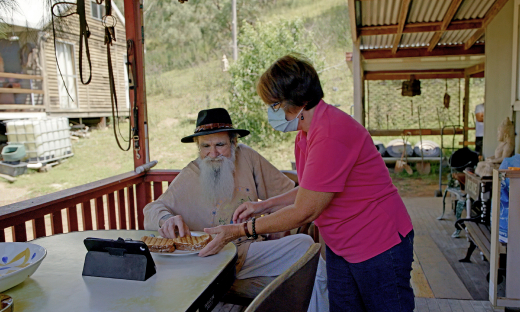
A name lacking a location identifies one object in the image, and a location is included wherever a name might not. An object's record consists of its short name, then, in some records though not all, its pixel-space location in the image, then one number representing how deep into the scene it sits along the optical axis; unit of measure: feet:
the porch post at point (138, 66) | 10.72
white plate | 5.29
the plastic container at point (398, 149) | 32.71
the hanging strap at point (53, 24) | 9.40
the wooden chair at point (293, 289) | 2.77
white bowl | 4.71
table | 4.03
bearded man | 6.85
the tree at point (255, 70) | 36.60
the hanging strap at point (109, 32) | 9.23
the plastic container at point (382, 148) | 32.38
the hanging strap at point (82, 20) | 8.20
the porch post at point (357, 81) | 20.78
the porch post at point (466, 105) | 30.71
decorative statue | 12.91
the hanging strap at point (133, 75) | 10.77
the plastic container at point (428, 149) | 32.68
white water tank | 32.48
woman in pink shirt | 4.64
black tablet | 4.58
